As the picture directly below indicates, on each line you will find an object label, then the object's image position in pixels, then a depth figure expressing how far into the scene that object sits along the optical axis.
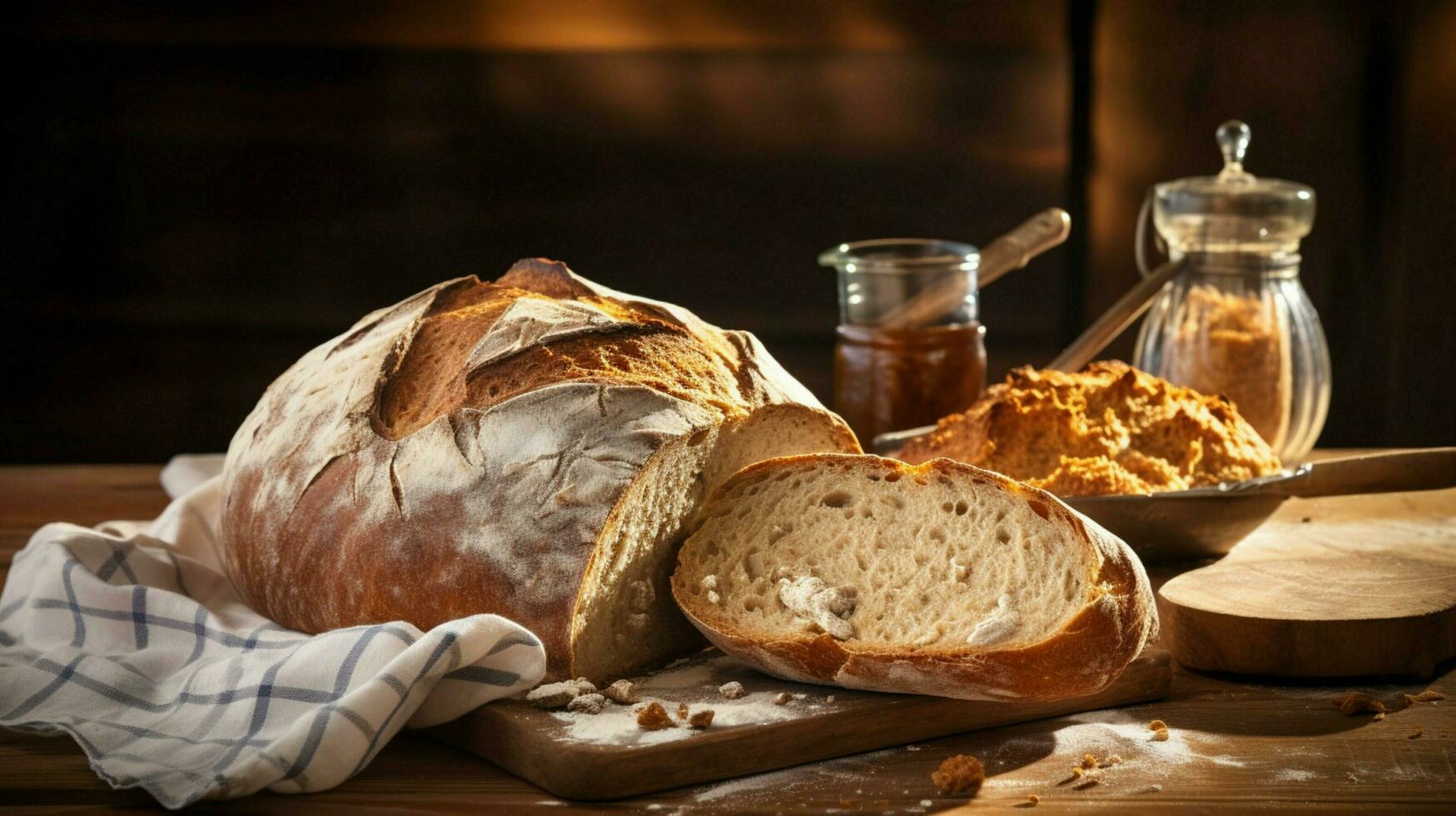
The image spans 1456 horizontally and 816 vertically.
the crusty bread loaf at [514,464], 1.15
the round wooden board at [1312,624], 1.16
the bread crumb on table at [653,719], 1.10
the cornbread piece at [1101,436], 1.28
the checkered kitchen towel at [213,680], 1.09
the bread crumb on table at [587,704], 1.12
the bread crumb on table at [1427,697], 1.15
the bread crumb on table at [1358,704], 1.14
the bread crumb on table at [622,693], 1.12
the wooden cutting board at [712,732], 1.08
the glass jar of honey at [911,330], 1.40
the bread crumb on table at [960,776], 1.08
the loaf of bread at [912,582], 1.11
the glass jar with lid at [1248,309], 1.43
